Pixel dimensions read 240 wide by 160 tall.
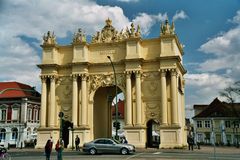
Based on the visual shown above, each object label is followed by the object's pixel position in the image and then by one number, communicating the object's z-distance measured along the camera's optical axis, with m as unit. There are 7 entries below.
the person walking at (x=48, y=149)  23.16
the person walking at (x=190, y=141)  38.78
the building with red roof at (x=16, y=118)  61.59
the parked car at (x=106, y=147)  29.95
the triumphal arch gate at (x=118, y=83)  42.44
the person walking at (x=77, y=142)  39.64
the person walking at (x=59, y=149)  21.77
